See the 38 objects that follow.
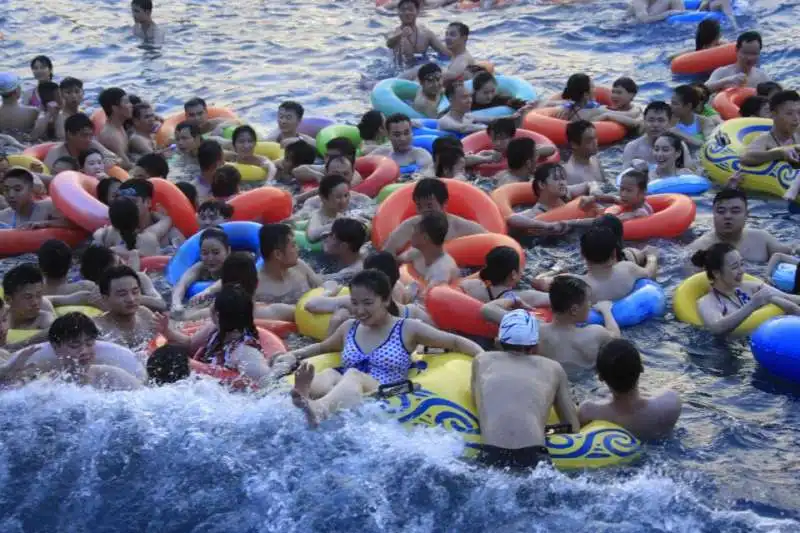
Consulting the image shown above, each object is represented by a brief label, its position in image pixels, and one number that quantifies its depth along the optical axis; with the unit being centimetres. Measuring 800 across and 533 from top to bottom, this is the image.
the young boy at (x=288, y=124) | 1245
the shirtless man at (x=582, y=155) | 1105
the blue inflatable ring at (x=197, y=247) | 937
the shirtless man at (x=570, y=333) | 764
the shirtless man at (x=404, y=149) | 1155
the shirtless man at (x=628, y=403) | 680
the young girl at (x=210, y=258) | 909
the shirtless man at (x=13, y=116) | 1318
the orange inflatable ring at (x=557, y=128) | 1226
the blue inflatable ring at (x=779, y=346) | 746
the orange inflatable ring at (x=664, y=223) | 986
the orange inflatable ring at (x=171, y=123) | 1277
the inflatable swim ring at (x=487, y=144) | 1166
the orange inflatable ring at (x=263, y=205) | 1034
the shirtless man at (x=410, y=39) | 1559
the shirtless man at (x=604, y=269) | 855
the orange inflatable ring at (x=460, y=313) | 823
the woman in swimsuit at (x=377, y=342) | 729
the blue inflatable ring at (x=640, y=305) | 842
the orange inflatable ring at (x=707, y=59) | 1426
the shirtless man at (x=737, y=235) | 904
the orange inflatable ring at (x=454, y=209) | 976
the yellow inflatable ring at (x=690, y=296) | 845
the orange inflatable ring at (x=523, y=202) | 1018
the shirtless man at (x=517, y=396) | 649
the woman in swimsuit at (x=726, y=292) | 811
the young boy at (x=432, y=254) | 888
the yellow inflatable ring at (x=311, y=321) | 837
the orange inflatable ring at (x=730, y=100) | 1236
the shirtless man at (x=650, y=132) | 1149
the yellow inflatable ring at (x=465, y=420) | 659
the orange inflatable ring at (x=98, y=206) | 1008
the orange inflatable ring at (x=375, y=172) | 1104
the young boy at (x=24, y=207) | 1021
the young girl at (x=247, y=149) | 1166
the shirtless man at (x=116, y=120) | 1223
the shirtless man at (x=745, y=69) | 1302
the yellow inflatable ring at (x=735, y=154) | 1082
